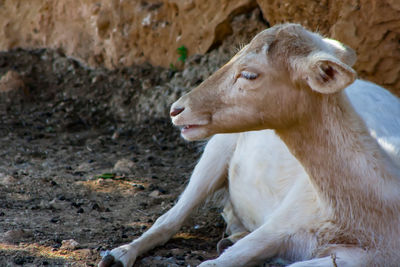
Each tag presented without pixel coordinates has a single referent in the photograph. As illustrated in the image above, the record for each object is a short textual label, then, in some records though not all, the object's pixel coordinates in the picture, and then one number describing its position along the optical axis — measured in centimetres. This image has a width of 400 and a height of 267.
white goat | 670
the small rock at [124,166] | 1227
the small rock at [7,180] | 1108
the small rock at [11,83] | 1634
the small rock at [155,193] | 1102
